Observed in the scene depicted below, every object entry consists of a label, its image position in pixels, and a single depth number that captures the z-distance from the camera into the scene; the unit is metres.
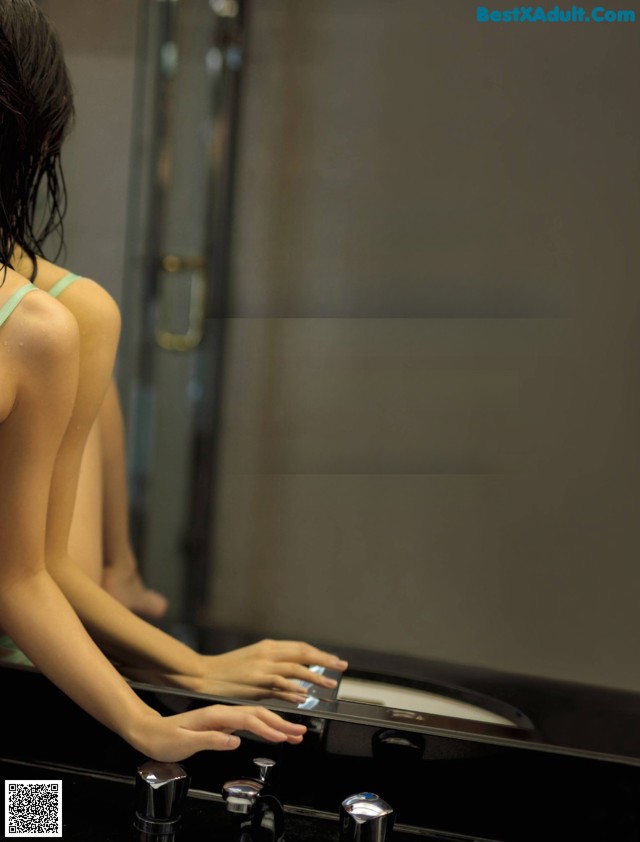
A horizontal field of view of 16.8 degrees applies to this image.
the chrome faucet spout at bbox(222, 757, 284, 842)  2.17
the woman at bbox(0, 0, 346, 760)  2.16
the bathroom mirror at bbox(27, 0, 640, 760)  2.24
